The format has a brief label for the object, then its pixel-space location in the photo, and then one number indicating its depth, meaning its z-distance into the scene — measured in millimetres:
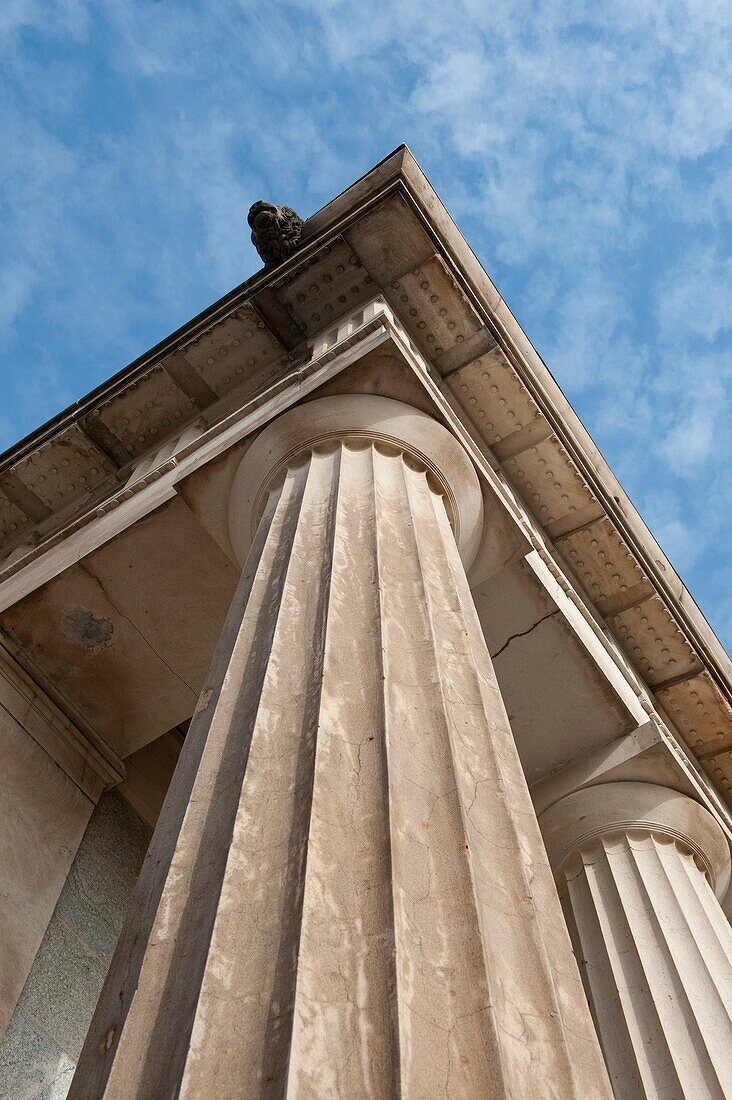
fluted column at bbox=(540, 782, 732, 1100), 5867
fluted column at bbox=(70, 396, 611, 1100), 2506
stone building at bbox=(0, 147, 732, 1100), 2723
